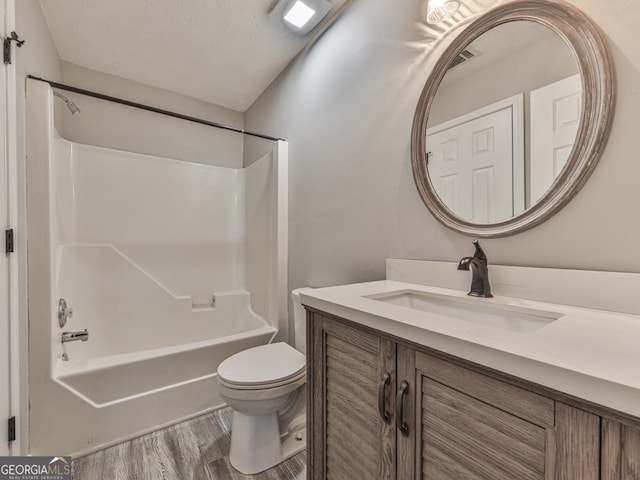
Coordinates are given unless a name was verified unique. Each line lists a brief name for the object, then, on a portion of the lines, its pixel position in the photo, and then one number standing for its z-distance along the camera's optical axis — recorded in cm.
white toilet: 129
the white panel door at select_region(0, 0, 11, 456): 114
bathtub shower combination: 141
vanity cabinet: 44
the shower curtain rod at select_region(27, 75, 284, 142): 146
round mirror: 81
